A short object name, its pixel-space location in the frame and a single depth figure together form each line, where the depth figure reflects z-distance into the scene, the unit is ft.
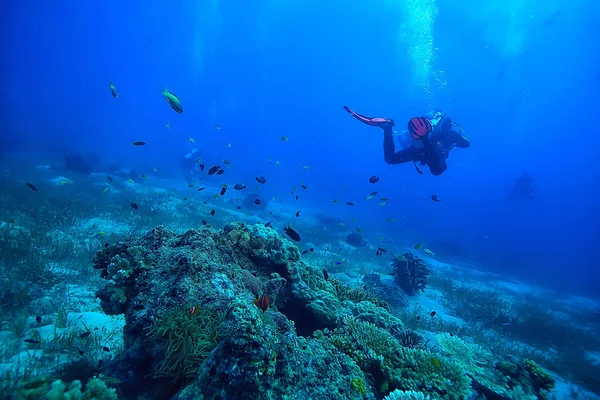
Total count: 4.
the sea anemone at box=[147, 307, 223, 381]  8.61
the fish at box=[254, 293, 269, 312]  9.63
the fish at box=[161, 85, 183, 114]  18.94
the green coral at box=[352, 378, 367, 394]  8.57
